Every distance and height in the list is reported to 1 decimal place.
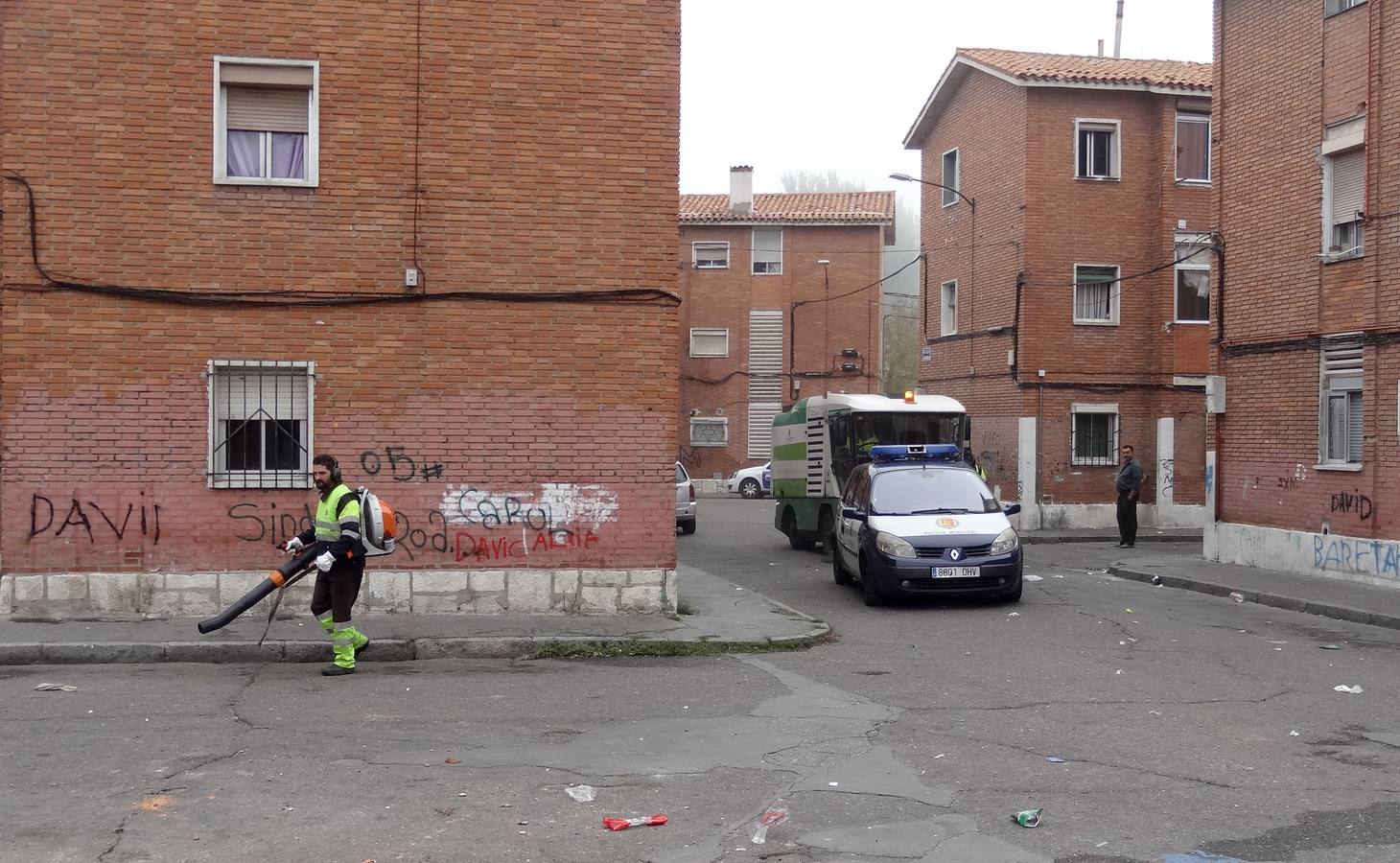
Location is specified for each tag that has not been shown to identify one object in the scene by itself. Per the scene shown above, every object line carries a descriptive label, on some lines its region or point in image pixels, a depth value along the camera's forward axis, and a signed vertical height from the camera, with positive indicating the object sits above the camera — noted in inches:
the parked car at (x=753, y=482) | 1701.5 -67.0
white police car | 565.3 -44.4
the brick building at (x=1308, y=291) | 650.8 +78.1
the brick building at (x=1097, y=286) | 1082.7 +123.6
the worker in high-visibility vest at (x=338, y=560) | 405.1 -41.6
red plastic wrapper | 234.2 -70.5
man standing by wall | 911.0 -39.9
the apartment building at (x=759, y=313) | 1820.9 +165.0
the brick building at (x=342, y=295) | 485.7 +49.7
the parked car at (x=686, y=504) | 977.5 -55.2
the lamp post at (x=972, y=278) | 1184.3 +140.0
